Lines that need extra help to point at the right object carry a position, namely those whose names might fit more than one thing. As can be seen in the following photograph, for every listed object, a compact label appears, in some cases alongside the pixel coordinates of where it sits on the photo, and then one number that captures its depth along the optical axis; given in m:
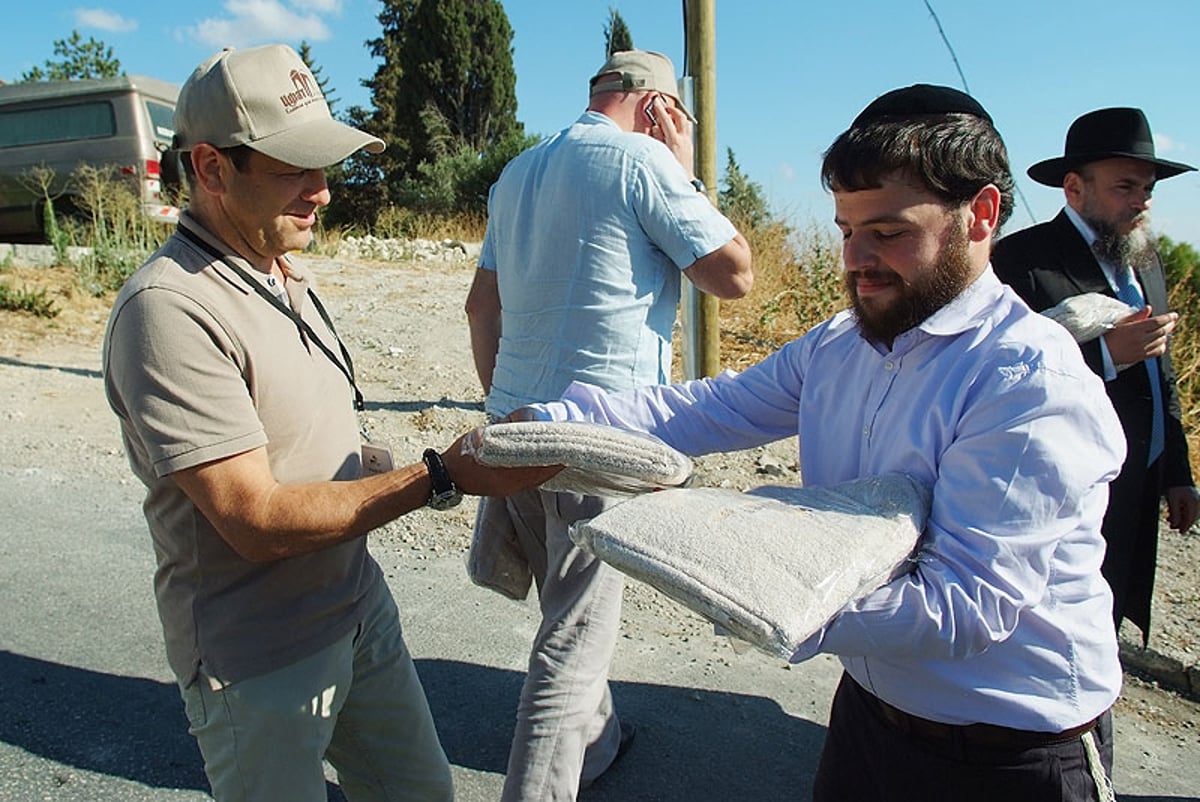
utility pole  5.18
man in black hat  2.93
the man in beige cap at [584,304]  2.61
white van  12.16
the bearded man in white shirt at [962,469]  1.33
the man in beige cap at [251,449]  1.67
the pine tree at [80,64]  40.72
